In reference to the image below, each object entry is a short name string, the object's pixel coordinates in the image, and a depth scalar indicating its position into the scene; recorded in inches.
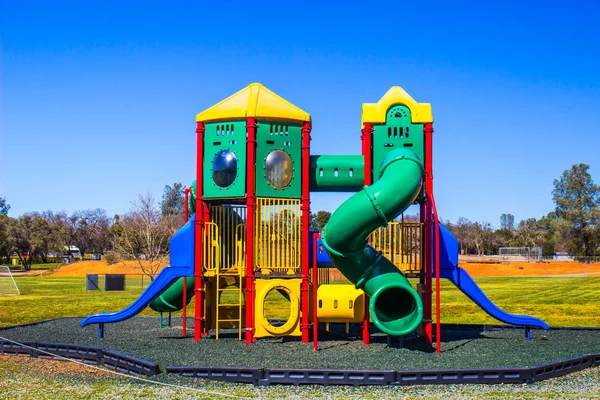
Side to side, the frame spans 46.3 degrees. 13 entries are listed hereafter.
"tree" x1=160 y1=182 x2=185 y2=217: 5129.4
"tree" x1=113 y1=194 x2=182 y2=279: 2155.9
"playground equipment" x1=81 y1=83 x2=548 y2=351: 694.5
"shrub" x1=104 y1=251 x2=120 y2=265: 3272.6
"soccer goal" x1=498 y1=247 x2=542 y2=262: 3500.2
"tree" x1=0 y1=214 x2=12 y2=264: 3489.2
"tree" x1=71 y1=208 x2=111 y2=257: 4478.3
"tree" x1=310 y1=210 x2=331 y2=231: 2885.8
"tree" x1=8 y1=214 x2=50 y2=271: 3644.2
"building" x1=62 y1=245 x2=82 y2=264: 4178.2
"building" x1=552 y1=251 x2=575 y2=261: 3566.7
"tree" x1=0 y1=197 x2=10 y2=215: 4270.7
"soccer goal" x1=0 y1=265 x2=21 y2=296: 1635.0
